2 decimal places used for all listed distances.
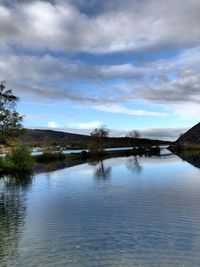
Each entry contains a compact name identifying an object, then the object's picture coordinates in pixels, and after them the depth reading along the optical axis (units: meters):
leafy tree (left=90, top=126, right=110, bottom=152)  81.05
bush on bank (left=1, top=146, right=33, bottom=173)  35.32
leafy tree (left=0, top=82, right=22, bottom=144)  30.37
